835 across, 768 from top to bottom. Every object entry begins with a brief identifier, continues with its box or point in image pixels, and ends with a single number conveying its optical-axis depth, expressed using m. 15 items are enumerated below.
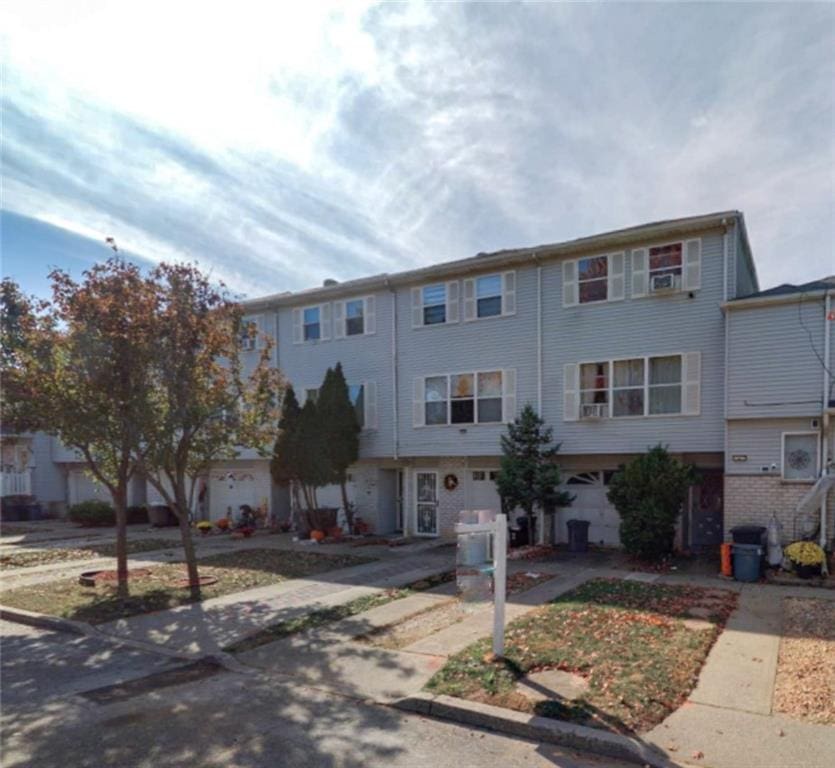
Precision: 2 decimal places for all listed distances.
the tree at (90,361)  9.73
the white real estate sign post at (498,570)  6.66
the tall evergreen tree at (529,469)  15.51
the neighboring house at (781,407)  12.38
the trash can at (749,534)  11.91
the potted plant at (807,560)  11.23
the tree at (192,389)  10.24
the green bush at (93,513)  23.38
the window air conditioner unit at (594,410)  15.60
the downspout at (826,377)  12.30
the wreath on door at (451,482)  18.84
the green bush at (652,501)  13.23
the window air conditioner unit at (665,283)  14.73
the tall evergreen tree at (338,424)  18.52
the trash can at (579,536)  15.67
